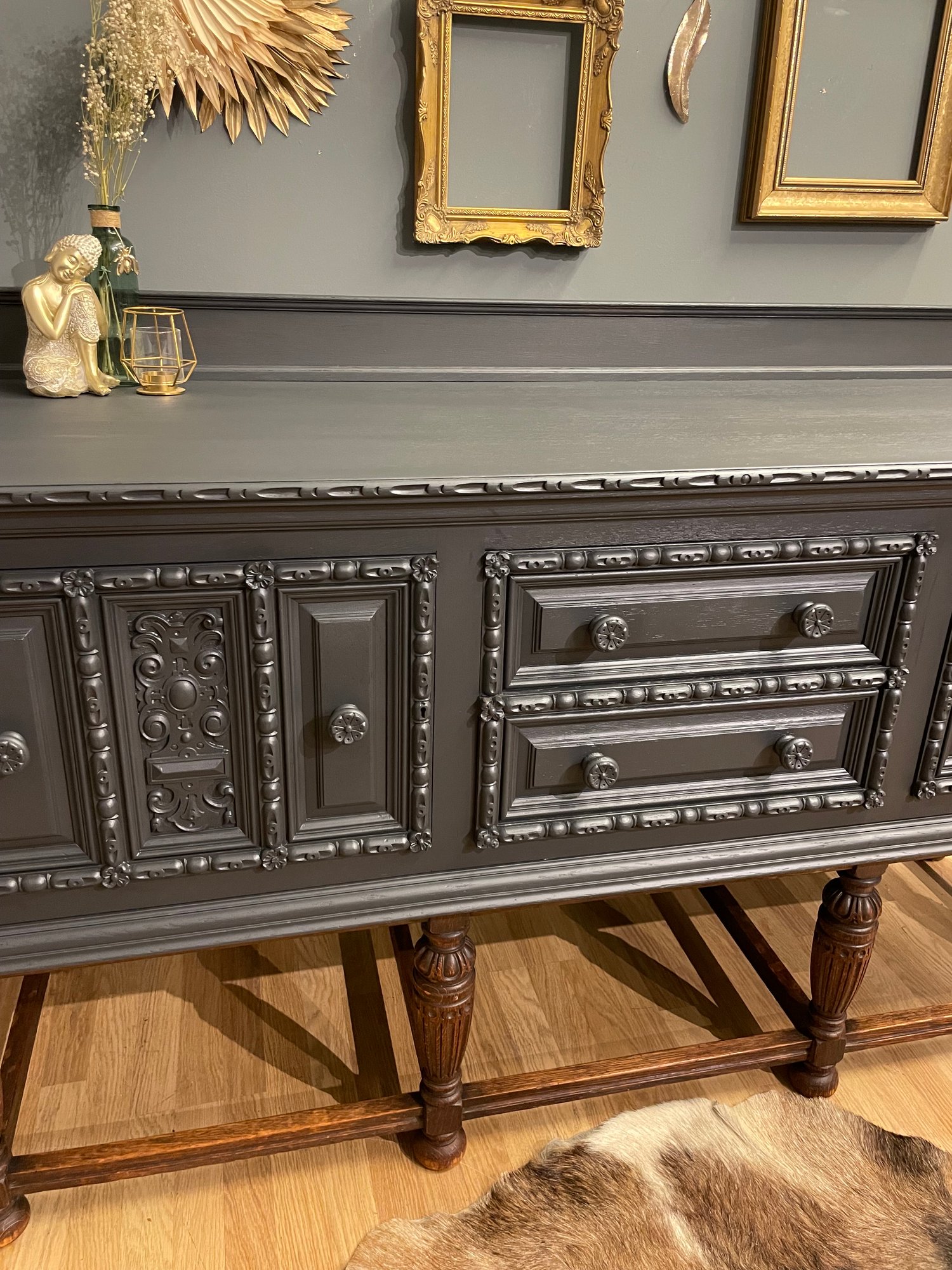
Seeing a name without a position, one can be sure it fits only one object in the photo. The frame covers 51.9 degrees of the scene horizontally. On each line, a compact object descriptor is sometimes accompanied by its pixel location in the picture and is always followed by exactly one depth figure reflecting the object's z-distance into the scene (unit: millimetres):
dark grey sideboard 1028
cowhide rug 1371
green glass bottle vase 1396
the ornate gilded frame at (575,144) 1478
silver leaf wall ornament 1568
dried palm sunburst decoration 1432
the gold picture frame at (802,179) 1597
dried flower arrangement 1329
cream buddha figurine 1336
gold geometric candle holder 1410
